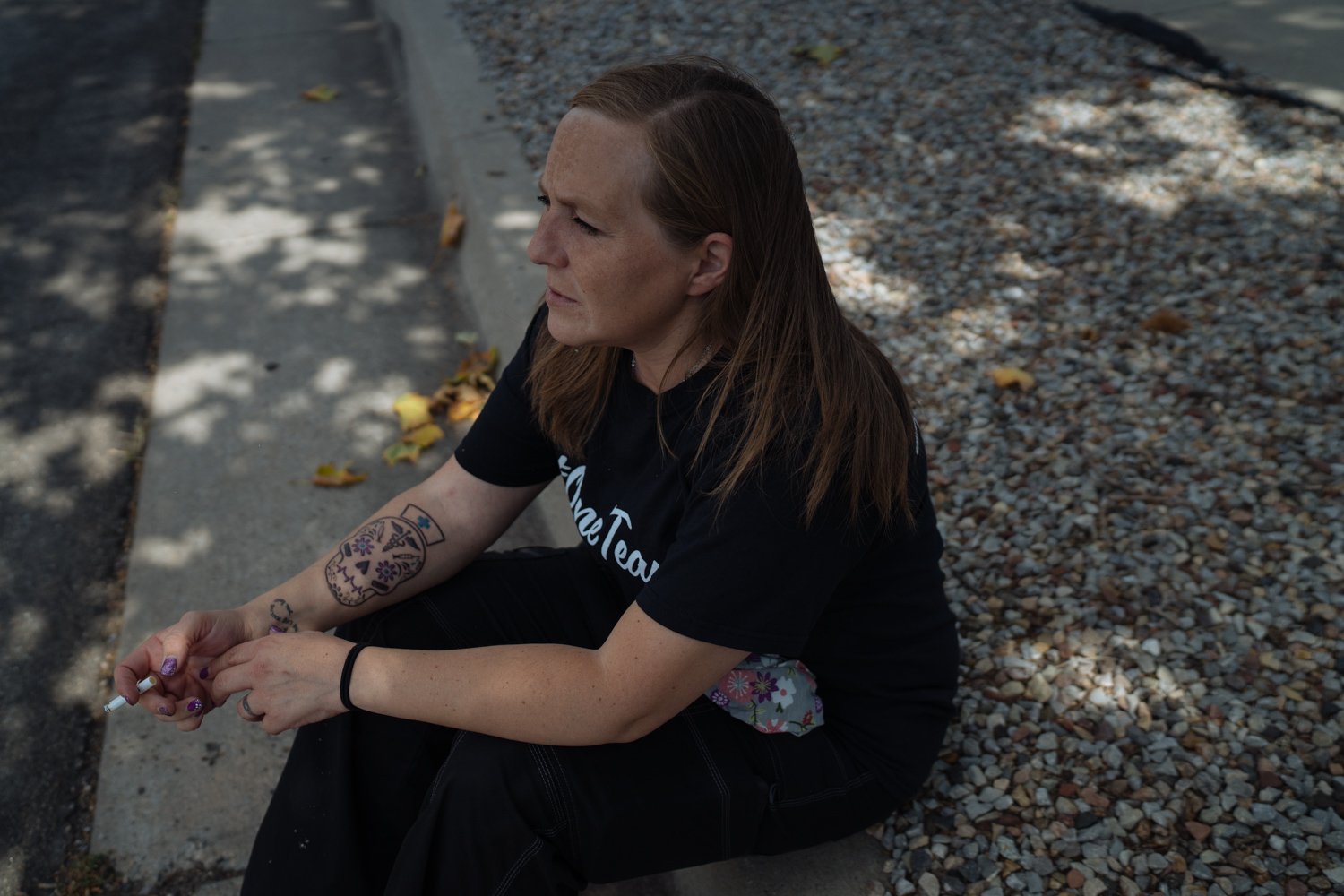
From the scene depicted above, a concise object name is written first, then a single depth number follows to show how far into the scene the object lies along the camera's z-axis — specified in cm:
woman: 160
